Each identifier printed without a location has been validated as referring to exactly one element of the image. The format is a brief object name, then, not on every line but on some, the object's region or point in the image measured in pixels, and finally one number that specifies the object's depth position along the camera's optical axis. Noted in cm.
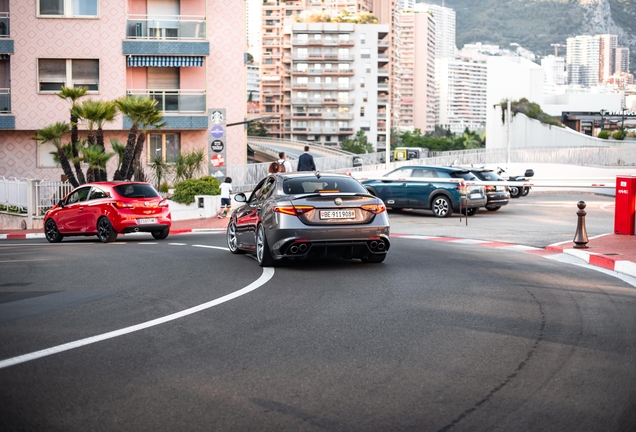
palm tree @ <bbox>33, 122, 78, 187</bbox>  3133
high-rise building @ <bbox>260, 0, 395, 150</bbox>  14162
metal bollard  1600
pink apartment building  4113
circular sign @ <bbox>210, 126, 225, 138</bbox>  3178
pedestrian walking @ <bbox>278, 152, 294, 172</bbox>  2627
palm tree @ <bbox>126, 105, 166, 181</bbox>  3128
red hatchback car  2047
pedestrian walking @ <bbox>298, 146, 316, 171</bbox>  2722
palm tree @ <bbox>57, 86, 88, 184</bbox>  3123
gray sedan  1254
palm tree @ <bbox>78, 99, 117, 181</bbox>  3111
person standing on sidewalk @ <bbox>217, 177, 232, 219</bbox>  2917
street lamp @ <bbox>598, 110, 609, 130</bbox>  9150
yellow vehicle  8356
